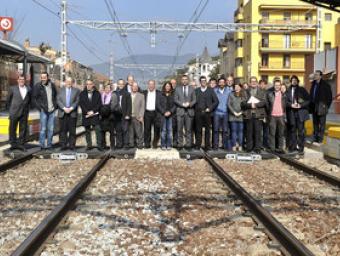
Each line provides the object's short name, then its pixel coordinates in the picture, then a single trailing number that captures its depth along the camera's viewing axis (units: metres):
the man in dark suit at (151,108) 15.17
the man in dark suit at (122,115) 14.98
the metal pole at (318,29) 40.56
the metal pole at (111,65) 81.56
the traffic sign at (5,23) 40.03
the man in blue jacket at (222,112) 15.05
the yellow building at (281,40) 76.31
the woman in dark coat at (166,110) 14.98
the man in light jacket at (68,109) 14.59
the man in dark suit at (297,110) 14.89
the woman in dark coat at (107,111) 14.98
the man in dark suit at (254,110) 14.78
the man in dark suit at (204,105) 14.93
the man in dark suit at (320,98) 16.05
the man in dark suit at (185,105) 14.91
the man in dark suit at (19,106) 14.15
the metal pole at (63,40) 36.84
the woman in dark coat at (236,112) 14.85
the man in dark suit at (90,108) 14.81
